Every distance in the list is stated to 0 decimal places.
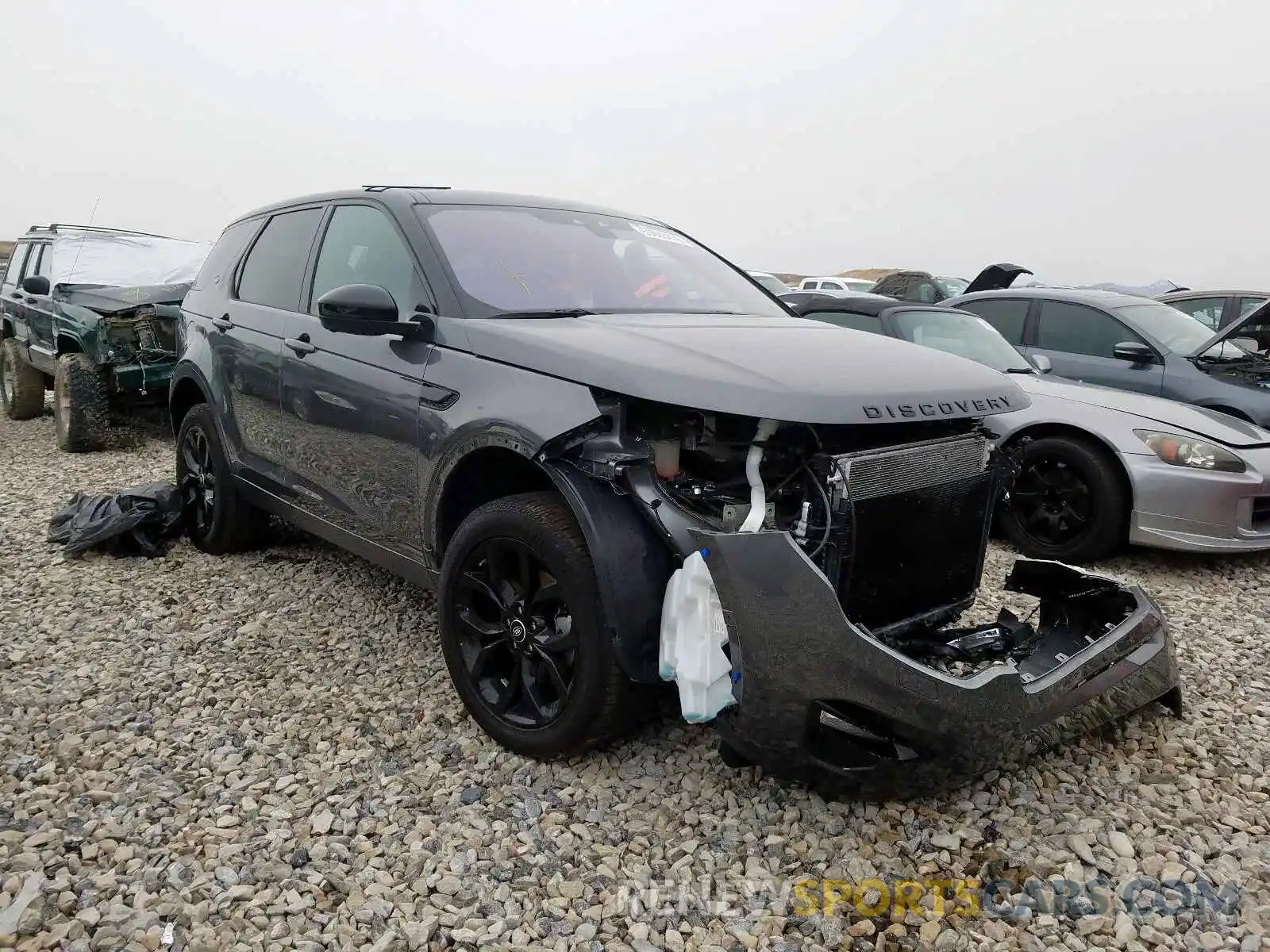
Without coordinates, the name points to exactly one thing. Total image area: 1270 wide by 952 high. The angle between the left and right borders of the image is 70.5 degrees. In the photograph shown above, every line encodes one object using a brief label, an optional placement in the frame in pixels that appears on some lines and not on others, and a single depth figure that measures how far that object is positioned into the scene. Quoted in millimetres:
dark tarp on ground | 4582
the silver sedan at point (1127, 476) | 4395
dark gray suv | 2211
